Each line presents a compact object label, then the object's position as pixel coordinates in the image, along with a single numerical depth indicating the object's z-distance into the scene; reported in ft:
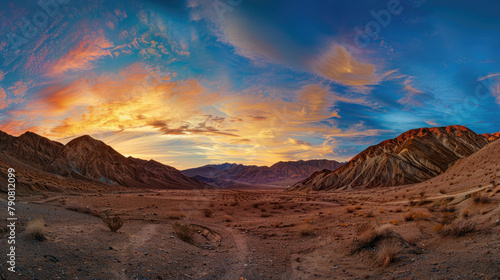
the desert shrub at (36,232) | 24.86
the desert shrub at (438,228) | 31.21
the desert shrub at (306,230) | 45.39
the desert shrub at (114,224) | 36.35
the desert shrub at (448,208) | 45.11
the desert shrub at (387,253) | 24.84
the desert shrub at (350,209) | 67.49
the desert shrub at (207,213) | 73.36
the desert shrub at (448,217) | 36.15
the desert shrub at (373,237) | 29.48
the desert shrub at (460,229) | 25.96
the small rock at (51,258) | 21.29
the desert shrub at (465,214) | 34.62
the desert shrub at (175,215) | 62.83
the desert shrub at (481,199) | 37.75
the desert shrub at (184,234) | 39.86
